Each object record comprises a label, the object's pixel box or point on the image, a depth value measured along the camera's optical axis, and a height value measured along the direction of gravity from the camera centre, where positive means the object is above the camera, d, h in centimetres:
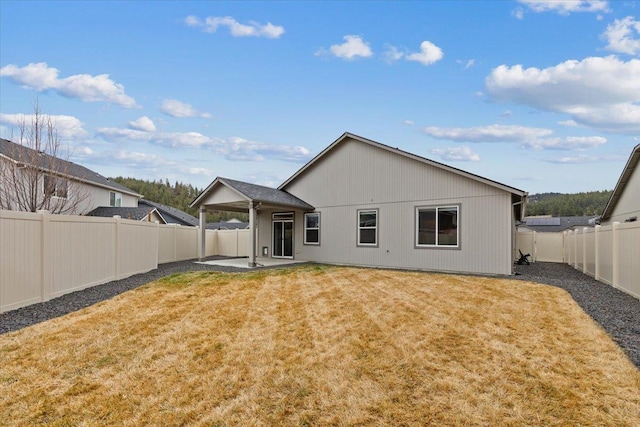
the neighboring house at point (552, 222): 3888 -54
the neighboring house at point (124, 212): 2303 +31
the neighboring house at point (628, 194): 1467 +110
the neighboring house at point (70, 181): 1380 +189
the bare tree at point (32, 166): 1302 +202
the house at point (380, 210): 1238 +29
